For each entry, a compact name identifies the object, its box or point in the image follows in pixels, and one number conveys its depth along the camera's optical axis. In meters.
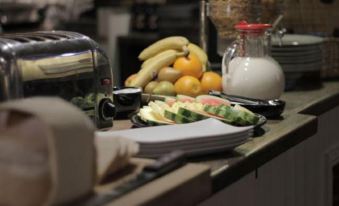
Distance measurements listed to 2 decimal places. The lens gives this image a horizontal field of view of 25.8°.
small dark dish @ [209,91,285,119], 1.92
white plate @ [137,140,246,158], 1.46
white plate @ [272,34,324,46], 2.43
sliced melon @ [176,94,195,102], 1.85
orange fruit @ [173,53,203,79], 2.10
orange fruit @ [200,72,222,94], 2.10
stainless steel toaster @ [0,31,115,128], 1.48
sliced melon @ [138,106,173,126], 1.69
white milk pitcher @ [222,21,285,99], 2.03
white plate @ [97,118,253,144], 1.49
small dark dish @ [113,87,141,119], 1.93
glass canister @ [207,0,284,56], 2.32
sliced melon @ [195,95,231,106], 1.83
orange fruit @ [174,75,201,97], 2.06
